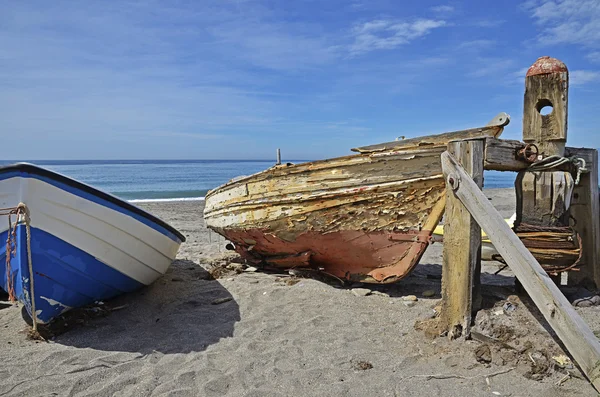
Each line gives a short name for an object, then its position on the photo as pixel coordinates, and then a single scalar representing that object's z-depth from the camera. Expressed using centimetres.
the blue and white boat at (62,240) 395
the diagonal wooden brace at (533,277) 278
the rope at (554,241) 366
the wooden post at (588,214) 405
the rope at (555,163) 370
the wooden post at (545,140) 367
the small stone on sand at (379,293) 501
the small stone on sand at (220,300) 495
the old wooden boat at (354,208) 454
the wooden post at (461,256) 355
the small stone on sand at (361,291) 501
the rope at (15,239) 390
